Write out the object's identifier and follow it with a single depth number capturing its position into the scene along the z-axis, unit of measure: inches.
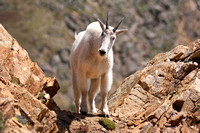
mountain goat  698.8
